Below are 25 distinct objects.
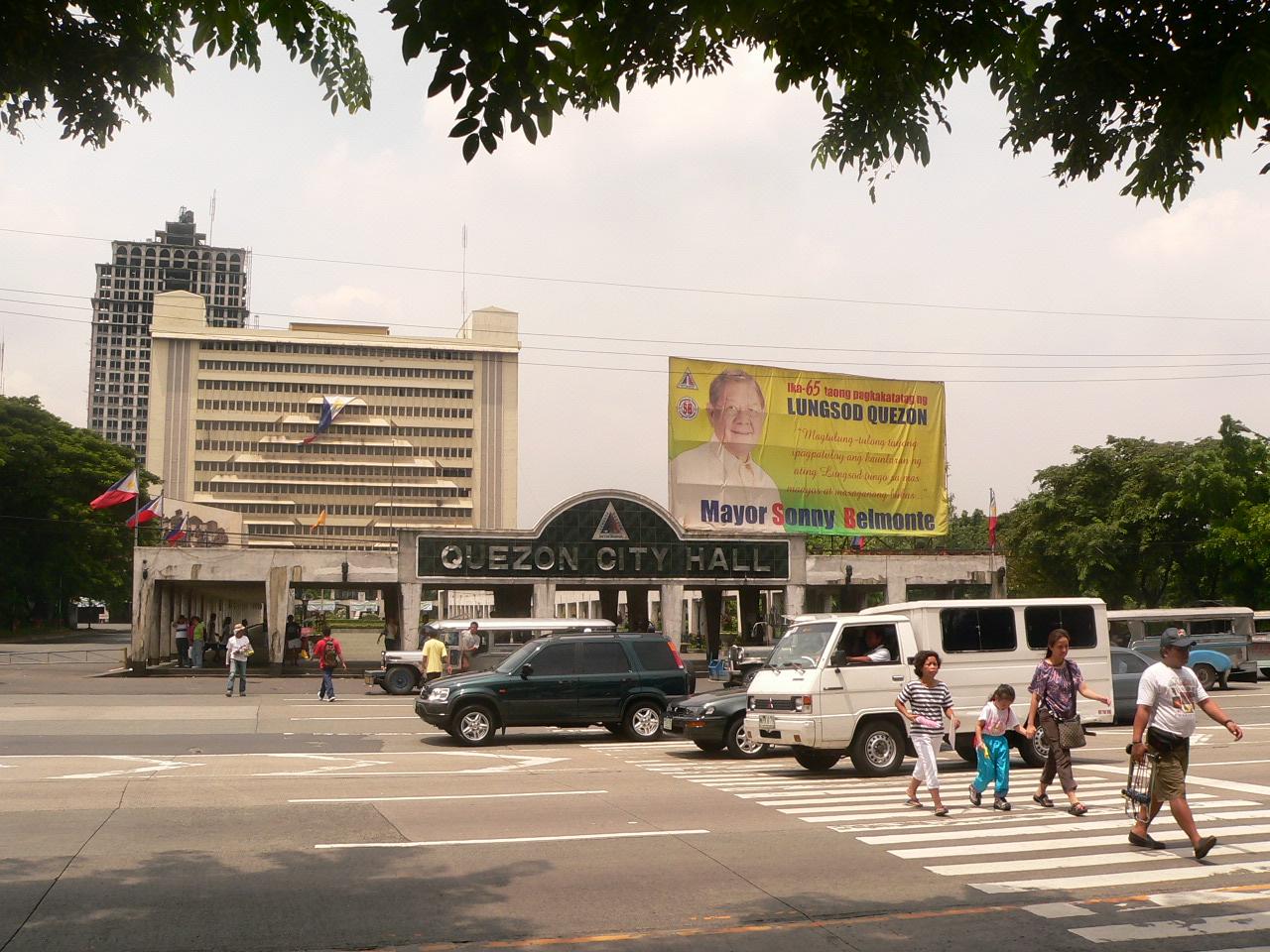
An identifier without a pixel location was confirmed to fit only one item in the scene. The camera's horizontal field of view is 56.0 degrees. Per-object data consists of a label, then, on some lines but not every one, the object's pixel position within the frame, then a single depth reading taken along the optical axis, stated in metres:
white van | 15.38
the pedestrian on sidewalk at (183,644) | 41.94
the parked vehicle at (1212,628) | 36.44
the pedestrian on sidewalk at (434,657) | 26.53
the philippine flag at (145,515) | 41.88
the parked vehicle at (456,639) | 31.92
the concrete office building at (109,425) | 199.88
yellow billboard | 42.62
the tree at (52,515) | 67.06
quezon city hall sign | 42.31
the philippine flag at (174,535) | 45.03
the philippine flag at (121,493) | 41.75
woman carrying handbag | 12.31
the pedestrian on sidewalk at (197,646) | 40.25
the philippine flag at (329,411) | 141.25
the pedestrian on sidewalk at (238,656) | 30.30
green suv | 19.66
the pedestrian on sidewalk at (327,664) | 29.31
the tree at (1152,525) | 51.06
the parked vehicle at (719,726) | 18.08
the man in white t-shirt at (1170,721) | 9.59
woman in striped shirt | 12.25
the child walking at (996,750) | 12.50
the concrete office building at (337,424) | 139.38
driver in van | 15.76
